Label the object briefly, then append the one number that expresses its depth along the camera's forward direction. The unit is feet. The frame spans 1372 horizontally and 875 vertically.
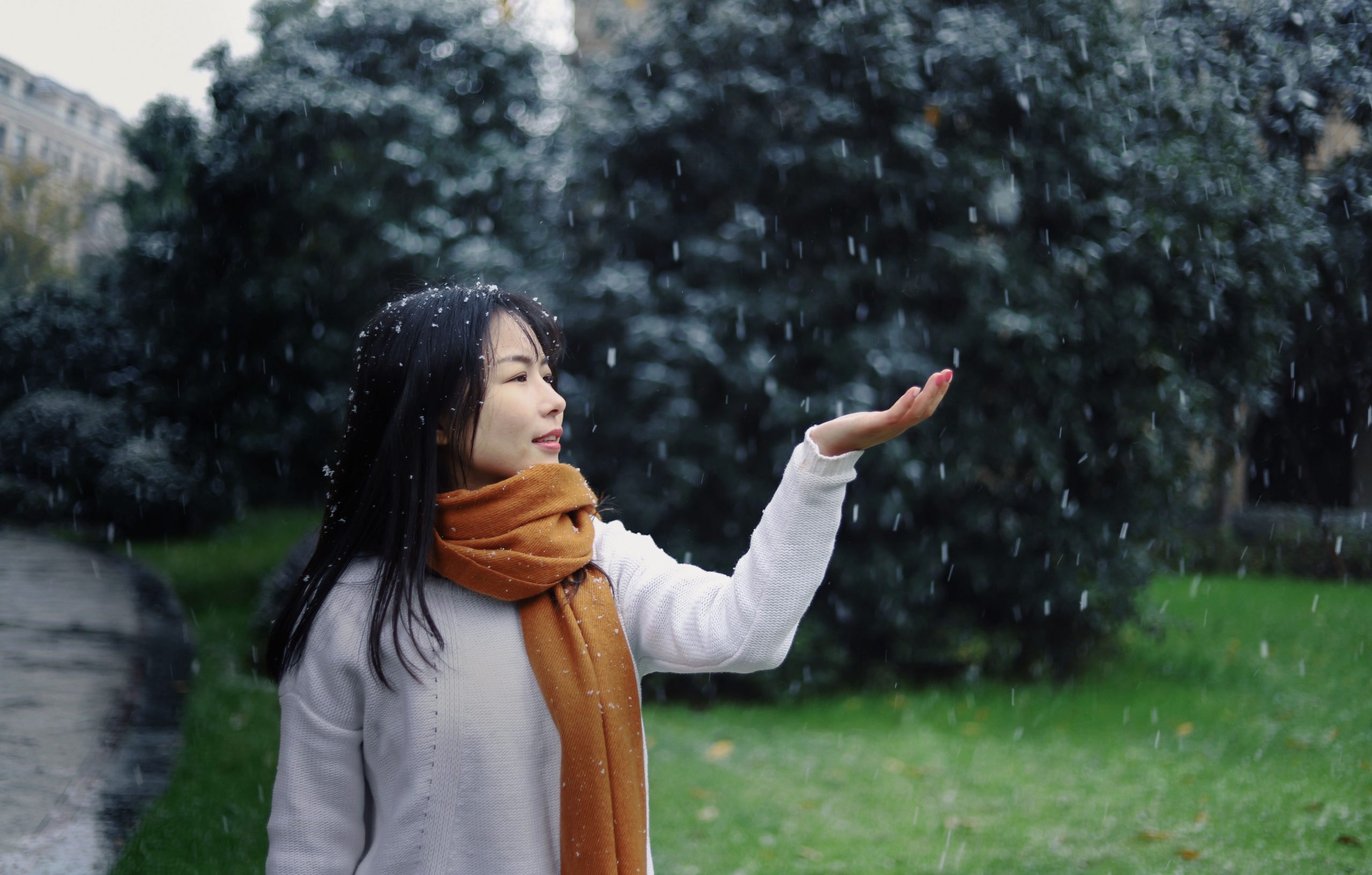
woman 5.32
